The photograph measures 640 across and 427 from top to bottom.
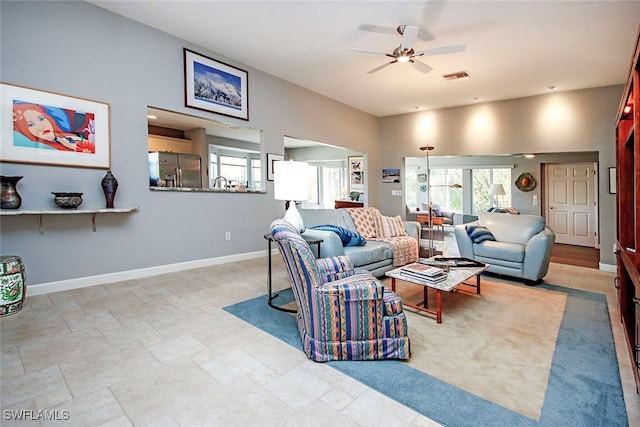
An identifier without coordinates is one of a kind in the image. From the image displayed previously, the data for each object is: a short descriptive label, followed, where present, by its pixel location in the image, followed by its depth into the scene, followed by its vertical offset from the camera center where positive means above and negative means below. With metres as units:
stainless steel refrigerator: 6.32 +0.93
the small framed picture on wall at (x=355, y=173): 9.33 +1.14
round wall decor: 7.77 +0.64
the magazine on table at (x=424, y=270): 2.70 -0.55
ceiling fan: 3.13 +1.77
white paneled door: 6.98 +0.10
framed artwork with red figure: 2.89 +0.86
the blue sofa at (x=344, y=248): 3.47 -0.43
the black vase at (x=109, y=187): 3.38 +0.29
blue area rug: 1.50 -1.01
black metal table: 2.80 -0.88
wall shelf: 2.73 +0.02
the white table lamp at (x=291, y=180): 2.95 +0.29
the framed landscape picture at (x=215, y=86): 4.17 +1.80
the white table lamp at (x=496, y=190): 7.95 +0.46
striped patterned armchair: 1.98 -0.69
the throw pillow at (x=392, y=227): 4.55 -0.27
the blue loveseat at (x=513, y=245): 3.71 -0.49
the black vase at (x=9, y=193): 2.76 +0.19
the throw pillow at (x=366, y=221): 4.42 -0.17
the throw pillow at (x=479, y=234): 4.25 -0.36
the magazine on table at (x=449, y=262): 3.15 -0.57
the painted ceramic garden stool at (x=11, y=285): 2.58 -0.60
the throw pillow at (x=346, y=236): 3.67 -0.31
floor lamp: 4.53 -0.53
